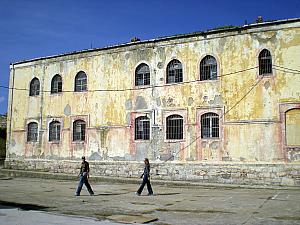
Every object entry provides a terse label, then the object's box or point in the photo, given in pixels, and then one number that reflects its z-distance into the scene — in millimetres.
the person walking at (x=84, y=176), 14624
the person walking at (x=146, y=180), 14970
